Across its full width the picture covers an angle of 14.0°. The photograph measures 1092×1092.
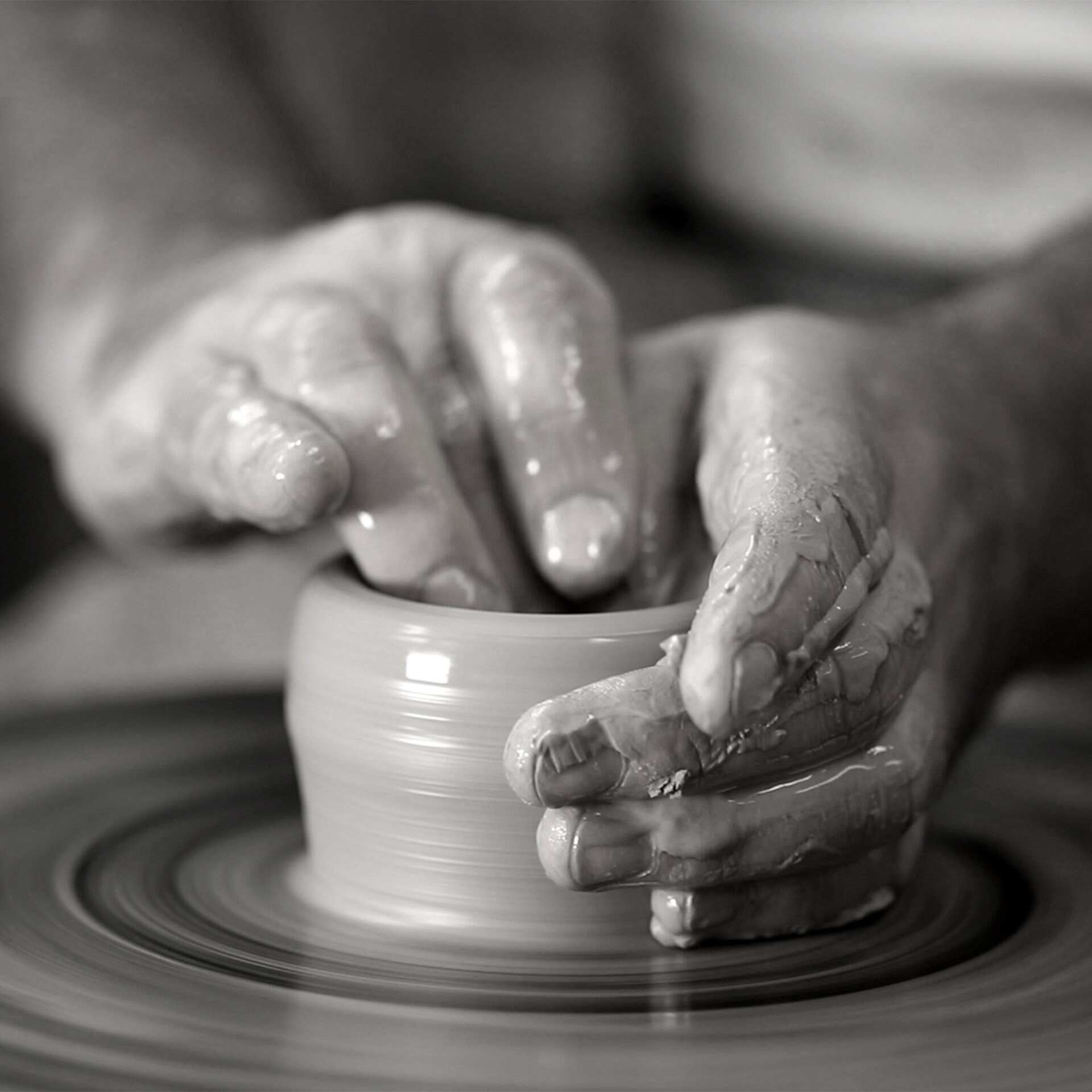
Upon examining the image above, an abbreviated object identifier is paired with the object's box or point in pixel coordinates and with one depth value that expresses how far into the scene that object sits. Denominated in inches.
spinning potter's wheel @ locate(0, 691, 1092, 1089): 29.2
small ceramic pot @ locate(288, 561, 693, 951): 30.8
